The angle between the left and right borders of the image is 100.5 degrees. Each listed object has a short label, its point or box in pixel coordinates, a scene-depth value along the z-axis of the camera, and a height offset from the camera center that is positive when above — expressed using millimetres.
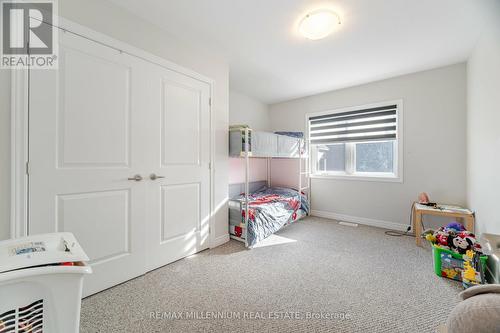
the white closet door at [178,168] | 2047 -30
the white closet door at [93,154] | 1442 +82
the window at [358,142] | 3324 +425
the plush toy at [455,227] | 2213 -655
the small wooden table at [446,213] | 2370 -554
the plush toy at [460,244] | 1806 -686
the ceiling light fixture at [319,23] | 1837 +1322
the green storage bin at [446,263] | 1863 -879
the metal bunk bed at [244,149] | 2625 +209
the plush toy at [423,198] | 2844 -439
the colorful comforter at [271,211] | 2666 -673
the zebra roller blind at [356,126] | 3324 +708
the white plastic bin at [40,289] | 717 -459
